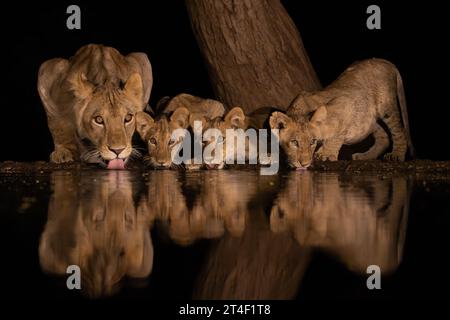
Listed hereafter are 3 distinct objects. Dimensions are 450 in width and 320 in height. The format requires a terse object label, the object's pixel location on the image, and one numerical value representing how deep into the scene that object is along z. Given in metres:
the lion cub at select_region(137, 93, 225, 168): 15.45
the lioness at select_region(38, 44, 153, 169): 15.23
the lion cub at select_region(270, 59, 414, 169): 15.70
